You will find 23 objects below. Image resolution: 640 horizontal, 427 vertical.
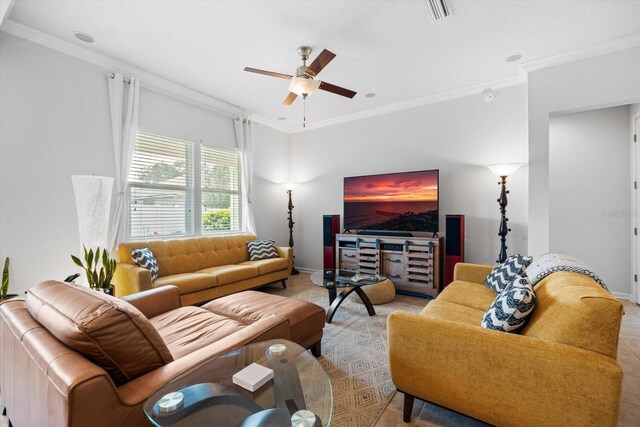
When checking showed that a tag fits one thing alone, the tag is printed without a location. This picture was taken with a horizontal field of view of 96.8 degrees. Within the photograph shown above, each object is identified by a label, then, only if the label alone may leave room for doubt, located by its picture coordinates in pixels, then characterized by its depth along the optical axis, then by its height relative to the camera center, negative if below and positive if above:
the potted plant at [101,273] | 2.70 -0.60
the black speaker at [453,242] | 3.73 -0.44
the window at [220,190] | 4.44 +0.33
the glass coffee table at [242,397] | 0.99 -0.73
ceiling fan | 2.57 +1.26
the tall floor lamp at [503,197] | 3.47 +0.14
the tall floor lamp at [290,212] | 5.38 -0.05
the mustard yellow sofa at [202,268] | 3.08 -0.75
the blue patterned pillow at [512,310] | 1.39 -0.51
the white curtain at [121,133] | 3.32 +0.93
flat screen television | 4.11 +0.11
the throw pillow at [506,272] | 2.36 -0.55
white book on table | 1.15 -0.70
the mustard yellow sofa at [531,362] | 1.13 -0.69
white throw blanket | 1.64 -0.37
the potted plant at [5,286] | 2.26 -0.60
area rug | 1.71 -1.19
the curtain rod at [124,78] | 3.28 +1.57
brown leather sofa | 0.92 -0.56
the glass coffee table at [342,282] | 2.94 -0.77
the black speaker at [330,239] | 4.77 -0.50
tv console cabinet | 3.87 -0.73
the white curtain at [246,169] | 4.81 +0.71
